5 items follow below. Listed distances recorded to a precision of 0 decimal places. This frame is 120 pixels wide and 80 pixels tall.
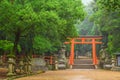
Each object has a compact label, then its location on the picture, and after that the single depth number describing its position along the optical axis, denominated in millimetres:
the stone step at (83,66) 38156
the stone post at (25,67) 20633
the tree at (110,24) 29641
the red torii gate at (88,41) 39638
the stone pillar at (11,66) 17062
